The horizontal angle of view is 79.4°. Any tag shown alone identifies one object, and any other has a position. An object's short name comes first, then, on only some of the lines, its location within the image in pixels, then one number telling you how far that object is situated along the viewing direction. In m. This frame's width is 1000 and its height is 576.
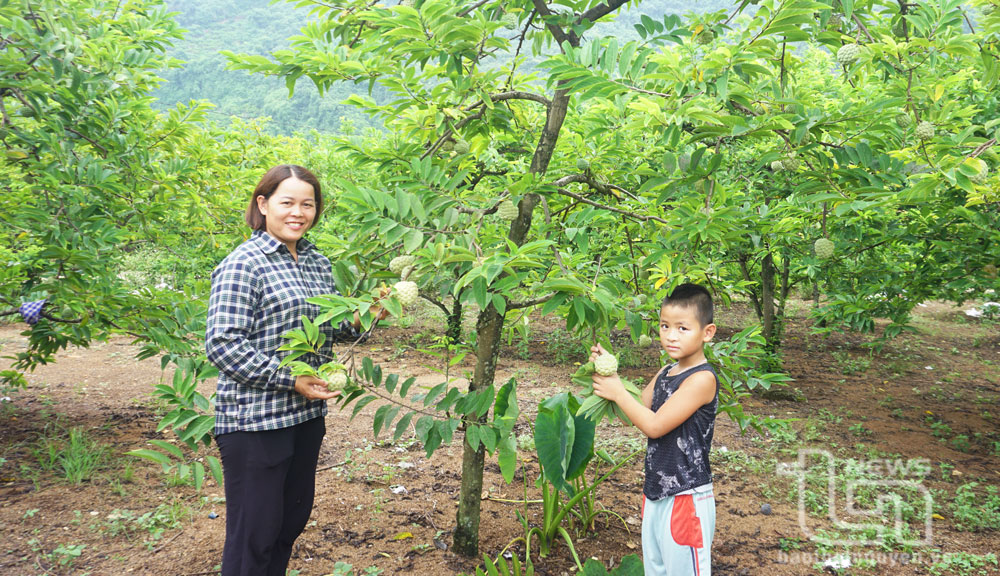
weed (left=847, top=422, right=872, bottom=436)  4.74
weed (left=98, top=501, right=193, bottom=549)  2.86
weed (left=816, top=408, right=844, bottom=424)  5.06
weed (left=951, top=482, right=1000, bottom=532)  3.13
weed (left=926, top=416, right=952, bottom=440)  4.74
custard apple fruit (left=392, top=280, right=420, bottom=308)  1.59
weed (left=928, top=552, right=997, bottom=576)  2.66
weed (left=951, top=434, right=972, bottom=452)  4.44
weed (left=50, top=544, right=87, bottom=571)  2.56
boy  1.75
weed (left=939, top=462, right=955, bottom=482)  3.85
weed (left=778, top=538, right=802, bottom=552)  2.83
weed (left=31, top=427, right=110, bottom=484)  3.46
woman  1.75
